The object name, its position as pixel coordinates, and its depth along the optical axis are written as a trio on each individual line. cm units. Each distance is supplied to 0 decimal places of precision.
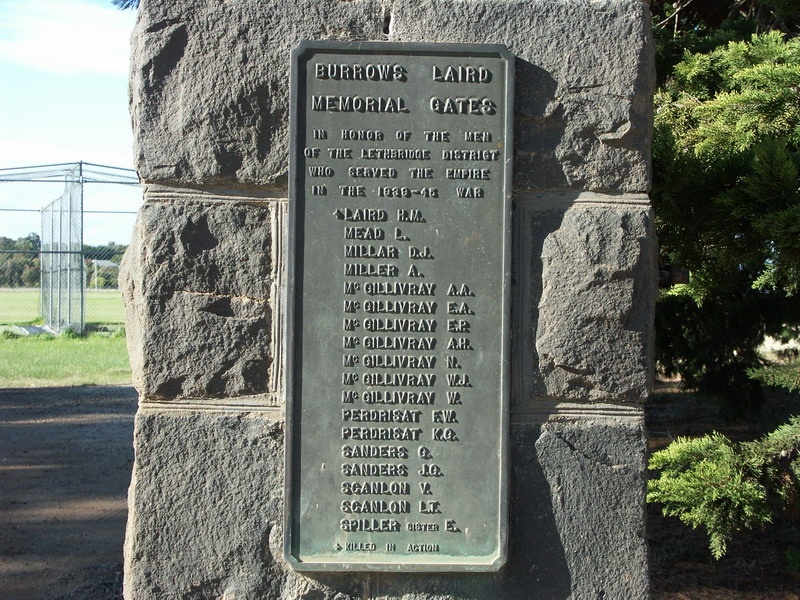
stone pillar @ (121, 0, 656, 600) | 257
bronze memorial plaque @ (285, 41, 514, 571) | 256
